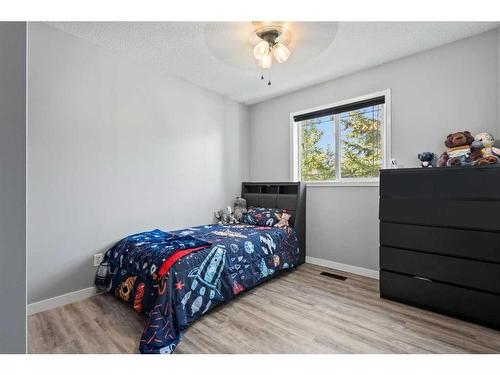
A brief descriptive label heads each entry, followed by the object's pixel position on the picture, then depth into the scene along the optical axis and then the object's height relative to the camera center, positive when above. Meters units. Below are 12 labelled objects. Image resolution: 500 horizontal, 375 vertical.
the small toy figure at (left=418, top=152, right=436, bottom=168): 2.27 +0.27
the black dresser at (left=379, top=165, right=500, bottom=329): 1.79 -0.45
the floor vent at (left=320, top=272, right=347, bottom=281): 2.79 -1.08
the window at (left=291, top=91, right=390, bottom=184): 2.82 +0.60
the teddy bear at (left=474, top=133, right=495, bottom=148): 1.99 +0.40
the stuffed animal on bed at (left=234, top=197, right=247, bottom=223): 3.43 -0.33
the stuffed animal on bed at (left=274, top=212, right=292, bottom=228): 3.11 -0.45
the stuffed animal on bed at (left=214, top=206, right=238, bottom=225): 3.39 -0.44
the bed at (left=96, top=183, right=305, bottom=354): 1.67 -0.75
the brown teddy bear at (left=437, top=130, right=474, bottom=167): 2.04 +0.33
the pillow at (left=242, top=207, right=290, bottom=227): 3.17 -0.42
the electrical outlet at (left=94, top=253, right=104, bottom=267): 2.33 -0.72
